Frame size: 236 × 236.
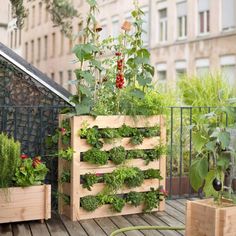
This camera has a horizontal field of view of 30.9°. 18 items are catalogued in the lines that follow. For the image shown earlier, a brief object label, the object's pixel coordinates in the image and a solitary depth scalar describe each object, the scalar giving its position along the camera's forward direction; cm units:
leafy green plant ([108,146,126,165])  396
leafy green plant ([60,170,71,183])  395
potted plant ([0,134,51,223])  364
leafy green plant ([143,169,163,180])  413
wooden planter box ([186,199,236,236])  299
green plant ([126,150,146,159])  408
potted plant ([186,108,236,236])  299
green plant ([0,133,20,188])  361
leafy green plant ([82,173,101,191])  387
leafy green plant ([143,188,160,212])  409
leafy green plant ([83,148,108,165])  388
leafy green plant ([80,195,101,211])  388
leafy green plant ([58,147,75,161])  382
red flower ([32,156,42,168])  379
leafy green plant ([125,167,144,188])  402
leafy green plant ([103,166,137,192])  395
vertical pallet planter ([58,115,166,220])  387
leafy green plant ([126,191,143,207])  403
